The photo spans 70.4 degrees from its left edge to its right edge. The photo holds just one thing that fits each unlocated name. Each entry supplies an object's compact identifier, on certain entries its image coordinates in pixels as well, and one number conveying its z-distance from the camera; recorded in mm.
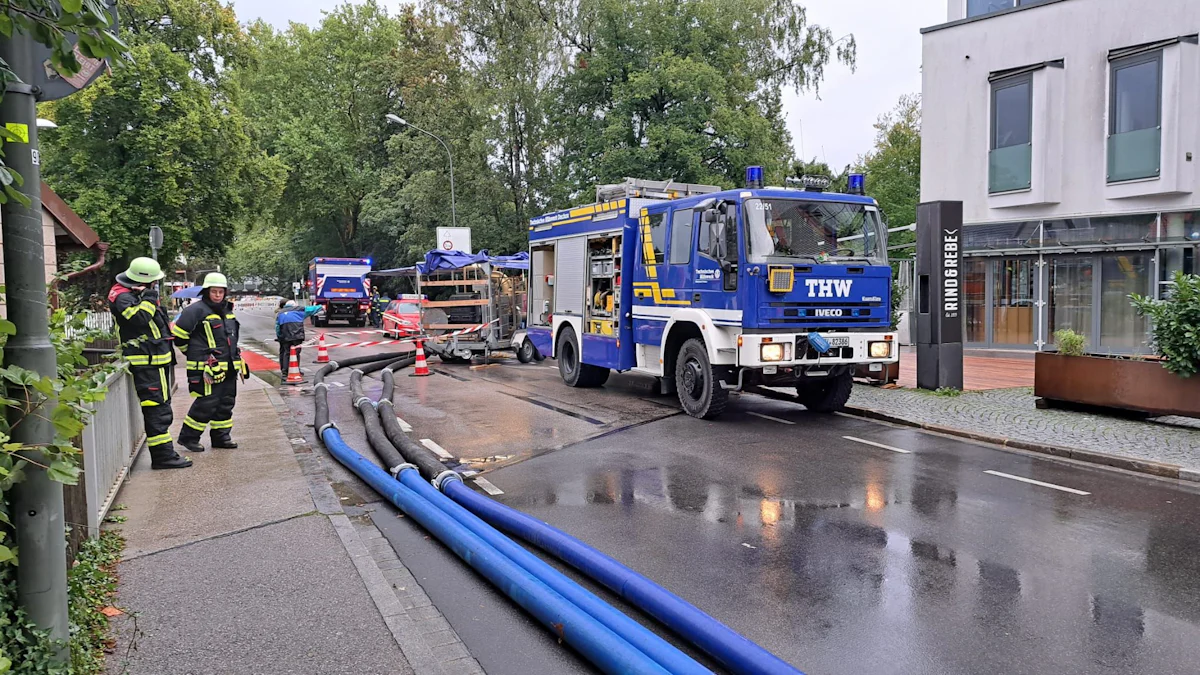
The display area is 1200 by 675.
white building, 16406
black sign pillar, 12445
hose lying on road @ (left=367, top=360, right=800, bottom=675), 3752
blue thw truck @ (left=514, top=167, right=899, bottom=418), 10117
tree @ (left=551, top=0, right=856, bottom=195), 27719
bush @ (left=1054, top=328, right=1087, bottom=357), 10656
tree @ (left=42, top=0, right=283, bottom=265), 28344
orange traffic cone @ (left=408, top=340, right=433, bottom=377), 16725
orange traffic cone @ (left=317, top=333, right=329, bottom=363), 18975
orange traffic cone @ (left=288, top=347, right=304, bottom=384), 15881
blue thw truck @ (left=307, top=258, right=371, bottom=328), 37281
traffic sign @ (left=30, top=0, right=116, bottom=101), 3170
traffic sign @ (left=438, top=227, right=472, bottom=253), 28578
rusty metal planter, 9531
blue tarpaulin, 19484
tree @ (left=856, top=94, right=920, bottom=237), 37719
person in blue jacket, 15977
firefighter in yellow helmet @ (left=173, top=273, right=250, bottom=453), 8445
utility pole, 3010
